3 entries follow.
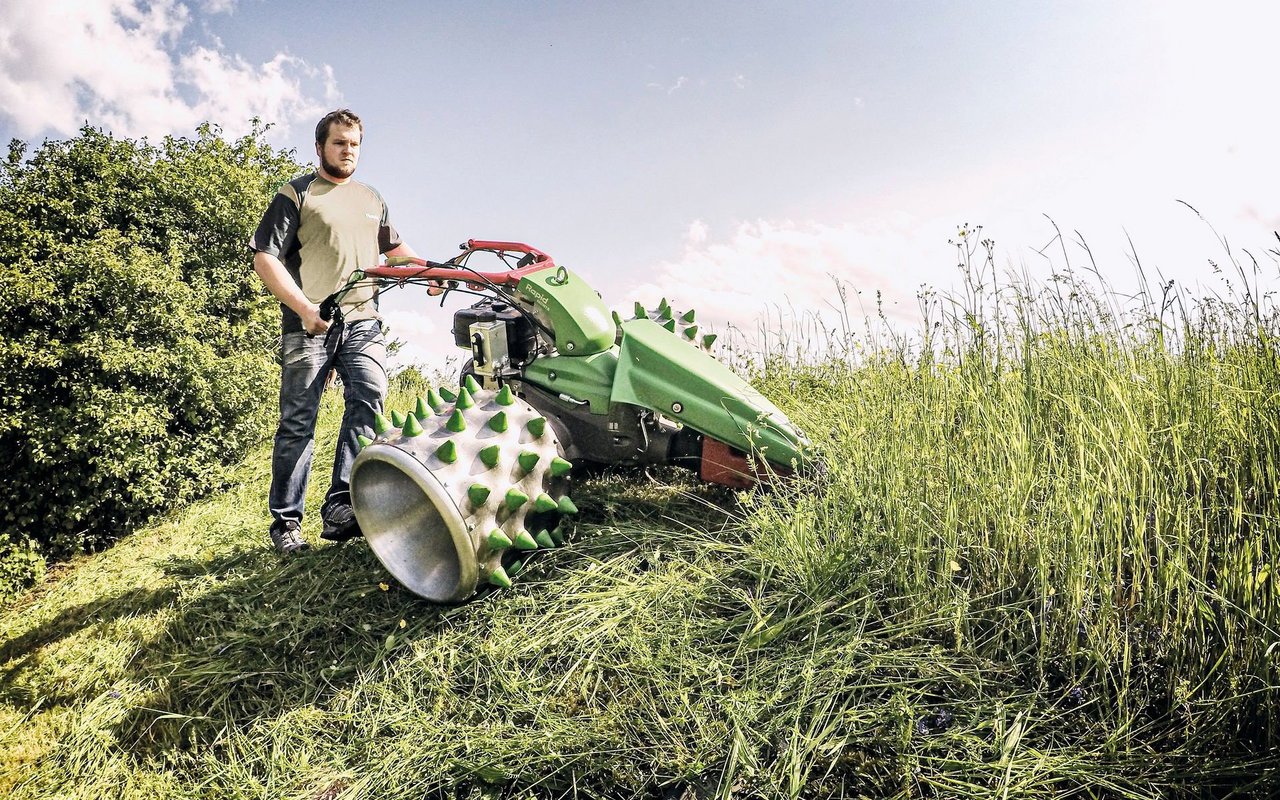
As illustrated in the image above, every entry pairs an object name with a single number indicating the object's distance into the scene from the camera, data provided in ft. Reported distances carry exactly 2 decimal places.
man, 11.67
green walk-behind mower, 8.32
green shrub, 22.06
